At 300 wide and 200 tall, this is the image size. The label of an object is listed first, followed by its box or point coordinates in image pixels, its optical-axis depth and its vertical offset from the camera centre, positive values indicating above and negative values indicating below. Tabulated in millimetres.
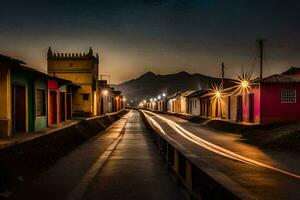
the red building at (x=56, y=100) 25692 -159
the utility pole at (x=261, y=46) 37188 +5450
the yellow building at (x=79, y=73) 44656 +3202
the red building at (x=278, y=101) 30562 -262
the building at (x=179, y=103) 71862 -1189
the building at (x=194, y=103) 58597 -929
